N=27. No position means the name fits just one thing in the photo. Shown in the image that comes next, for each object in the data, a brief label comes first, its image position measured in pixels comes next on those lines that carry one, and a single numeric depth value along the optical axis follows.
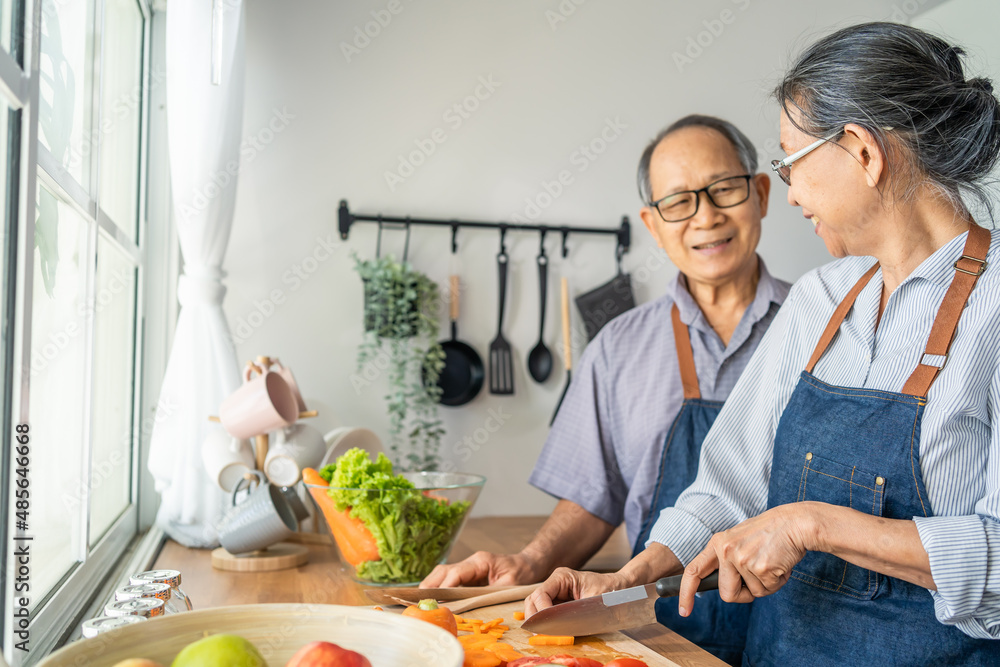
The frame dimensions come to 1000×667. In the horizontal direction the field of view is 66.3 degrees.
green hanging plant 1.92
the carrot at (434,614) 0.71
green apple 0.42
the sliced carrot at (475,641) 0.74
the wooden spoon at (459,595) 0.89
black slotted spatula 2.07
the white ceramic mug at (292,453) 1.36
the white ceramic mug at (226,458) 1.37
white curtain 1.43
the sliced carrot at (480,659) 0.68
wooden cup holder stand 1.26
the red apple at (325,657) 0.42
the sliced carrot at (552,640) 0.77
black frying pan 2.03
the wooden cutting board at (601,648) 0.74
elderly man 1.28
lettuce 1.09
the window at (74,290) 0.67
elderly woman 0.74
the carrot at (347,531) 1.12
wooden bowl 0.48
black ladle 2.11
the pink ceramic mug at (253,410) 1.36
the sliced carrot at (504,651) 0.71
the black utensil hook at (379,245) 2.00
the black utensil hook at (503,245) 2.09
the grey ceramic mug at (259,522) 1.24
